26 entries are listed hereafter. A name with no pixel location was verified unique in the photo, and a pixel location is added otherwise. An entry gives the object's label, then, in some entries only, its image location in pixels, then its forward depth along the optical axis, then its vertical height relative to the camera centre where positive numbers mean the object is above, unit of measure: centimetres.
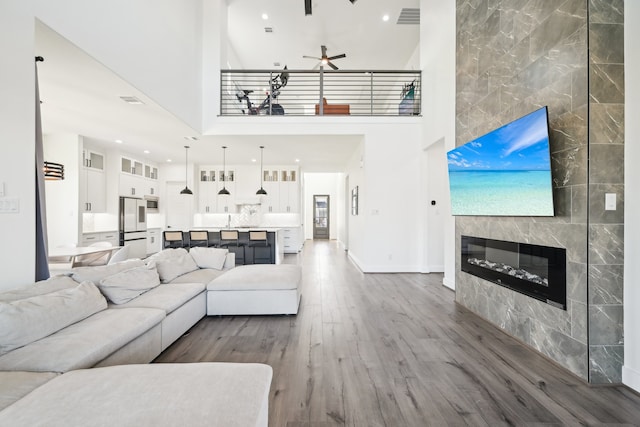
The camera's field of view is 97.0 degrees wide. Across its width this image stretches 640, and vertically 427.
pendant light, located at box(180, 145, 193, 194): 701 +143
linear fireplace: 225 -54
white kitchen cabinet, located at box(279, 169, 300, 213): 926 +58
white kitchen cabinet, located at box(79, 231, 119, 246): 596 -59
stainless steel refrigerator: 701 -36
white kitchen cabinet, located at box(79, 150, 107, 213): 601 +62
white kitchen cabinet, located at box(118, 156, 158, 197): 712 +90
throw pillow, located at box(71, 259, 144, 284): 242 -55
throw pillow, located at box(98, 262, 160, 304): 241 -66
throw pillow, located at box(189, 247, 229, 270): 404 -67
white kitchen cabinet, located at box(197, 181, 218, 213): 910 +51
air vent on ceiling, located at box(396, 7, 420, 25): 602 +425
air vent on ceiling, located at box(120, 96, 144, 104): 394 +158
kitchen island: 644 -66
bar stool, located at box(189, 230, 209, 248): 620 -57
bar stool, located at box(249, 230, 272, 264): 647 -94
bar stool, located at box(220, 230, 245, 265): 622 -74
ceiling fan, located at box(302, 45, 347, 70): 657 +365
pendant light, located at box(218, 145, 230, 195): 733 +128
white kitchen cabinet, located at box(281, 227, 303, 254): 880 -91
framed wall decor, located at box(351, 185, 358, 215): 723 +26
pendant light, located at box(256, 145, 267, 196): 686 +112
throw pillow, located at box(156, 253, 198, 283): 324 -68
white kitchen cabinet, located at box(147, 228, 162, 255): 816 -86
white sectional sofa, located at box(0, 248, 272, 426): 106 -76
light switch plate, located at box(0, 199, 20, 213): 207 +4
